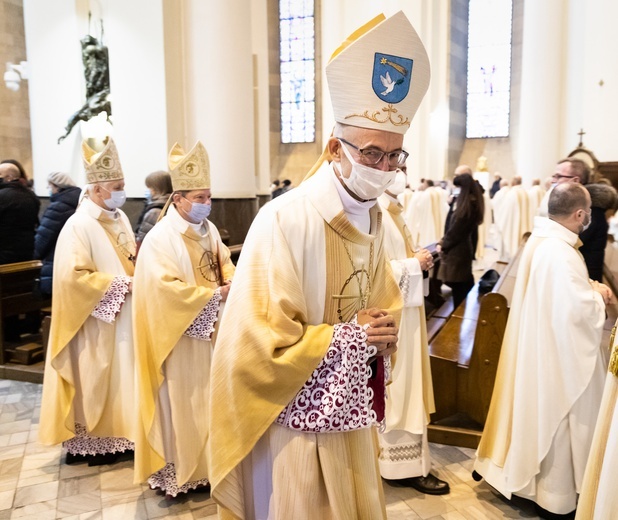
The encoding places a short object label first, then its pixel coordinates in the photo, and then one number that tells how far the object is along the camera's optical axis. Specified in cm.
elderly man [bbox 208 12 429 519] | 169
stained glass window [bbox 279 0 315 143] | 1975
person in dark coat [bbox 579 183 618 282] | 399
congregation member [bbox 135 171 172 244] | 454
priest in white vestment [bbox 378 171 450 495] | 334
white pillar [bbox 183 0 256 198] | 693
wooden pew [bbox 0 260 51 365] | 558
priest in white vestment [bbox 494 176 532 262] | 1190
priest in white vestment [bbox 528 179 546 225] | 1186
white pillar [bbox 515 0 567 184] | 1355
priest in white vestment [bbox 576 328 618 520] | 205
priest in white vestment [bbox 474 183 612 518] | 293
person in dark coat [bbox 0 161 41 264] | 591
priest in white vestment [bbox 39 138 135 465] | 364
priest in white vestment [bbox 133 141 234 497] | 317
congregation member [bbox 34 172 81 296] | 530
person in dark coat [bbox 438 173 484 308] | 612
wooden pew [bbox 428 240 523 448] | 379
